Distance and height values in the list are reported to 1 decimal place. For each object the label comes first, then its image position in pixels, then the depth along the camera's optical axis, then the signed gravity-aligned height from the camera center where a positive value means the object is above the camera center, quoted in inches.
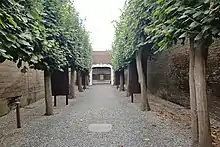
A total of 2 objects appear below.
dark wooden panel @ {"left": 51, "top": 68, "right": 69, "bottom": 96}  298.5 -12.7
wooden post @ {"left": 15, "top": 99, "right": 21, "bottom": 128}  171.9 -36.8
